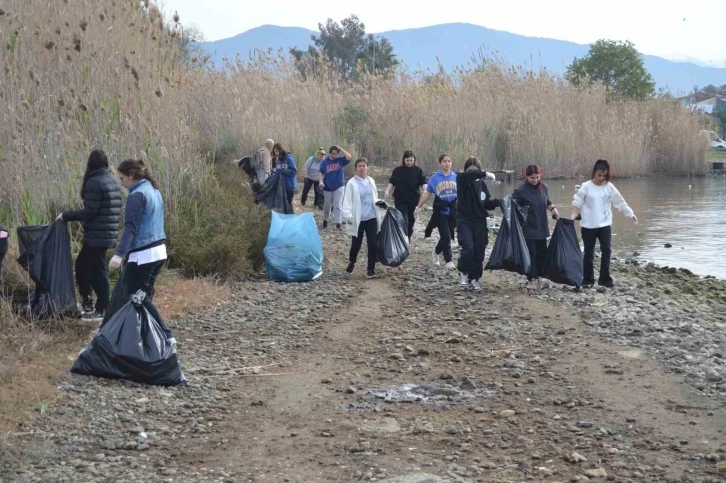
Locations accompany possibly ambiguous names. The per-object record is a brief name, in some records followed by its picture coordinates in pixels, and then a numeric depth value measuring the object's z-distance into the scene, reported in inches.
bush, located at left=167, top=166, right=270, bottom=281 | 477.1
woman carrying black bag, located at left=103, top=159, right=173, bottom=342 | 309.9
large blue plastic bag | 501.4
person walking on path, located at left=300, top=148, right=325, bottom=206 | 828.0
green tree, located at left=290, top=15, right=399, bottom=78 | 2746.1
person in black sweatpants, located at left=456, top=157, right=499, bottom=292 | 474.6
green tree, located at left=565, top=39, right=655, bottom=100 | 2012.8
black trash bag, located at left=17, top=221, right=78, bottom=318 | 344.8
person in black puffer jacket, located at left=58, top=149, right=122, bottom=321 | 350.9
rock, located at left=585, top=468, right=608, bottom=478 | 226.5
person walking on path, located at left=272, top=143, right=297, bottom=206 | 703.1
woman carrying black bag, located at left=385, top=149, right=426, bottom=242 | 558.9
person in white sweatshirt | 466.6
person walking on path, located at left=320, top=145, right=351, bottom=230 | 719.1
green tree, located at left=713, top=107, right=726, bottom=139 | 2655.0
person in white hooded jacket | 516.1
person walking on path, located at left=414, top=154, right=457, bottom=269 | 533.0
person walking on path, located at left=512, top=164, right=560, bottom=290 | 469.7
